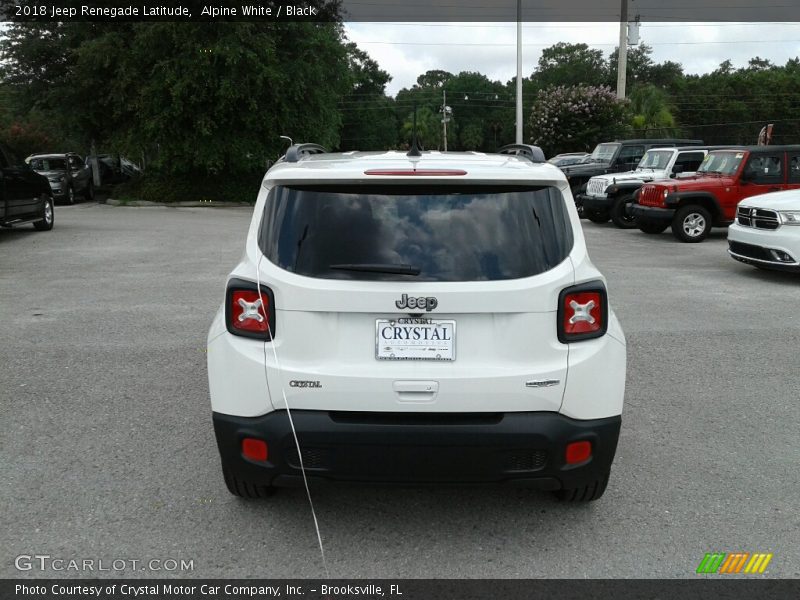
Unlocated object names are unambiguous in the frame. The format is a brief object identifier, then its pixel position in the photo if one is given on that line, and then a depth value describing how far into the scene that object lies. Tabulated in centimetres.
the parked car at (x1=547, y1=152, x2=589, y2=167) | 2653
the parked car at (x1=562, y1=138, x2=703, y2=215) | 2070
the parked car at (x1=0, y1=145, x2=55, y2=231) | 1449
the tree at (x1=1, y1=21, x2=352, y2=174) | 2383
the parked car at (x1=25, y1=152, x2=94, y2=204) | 2647
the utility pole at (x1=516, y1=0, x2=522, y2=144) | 3294
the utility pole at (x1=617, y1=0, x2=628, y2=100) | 4134
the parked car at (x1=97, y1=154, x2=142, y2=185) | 3512
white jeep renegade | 322
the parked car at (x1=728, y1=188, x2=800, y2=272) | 1048
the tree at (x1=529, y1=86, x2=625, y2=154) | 3884
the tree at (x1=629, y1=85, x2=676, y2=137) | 3888
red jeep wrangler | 1504
